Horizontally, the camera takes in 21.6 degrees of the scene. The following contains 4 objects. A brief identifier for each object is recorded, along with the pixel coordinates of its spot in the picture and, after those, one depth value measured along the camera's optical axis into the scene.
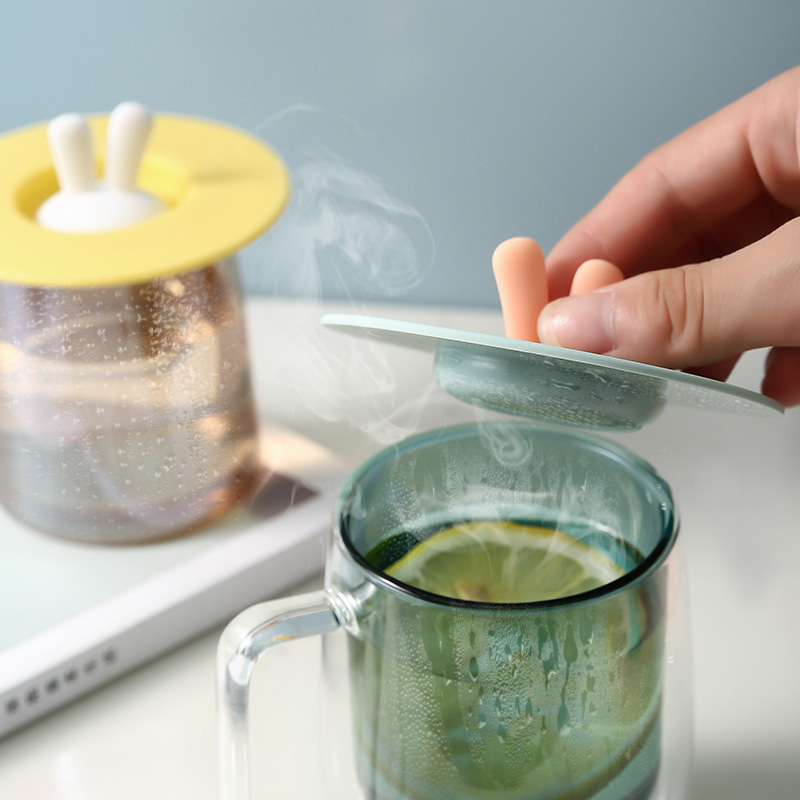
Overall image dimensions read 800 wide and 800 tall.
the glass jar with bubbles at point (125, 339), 0.61
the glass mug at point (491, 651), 0.47
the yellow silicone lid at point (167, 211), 0.59
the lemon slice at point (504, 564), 0.51
